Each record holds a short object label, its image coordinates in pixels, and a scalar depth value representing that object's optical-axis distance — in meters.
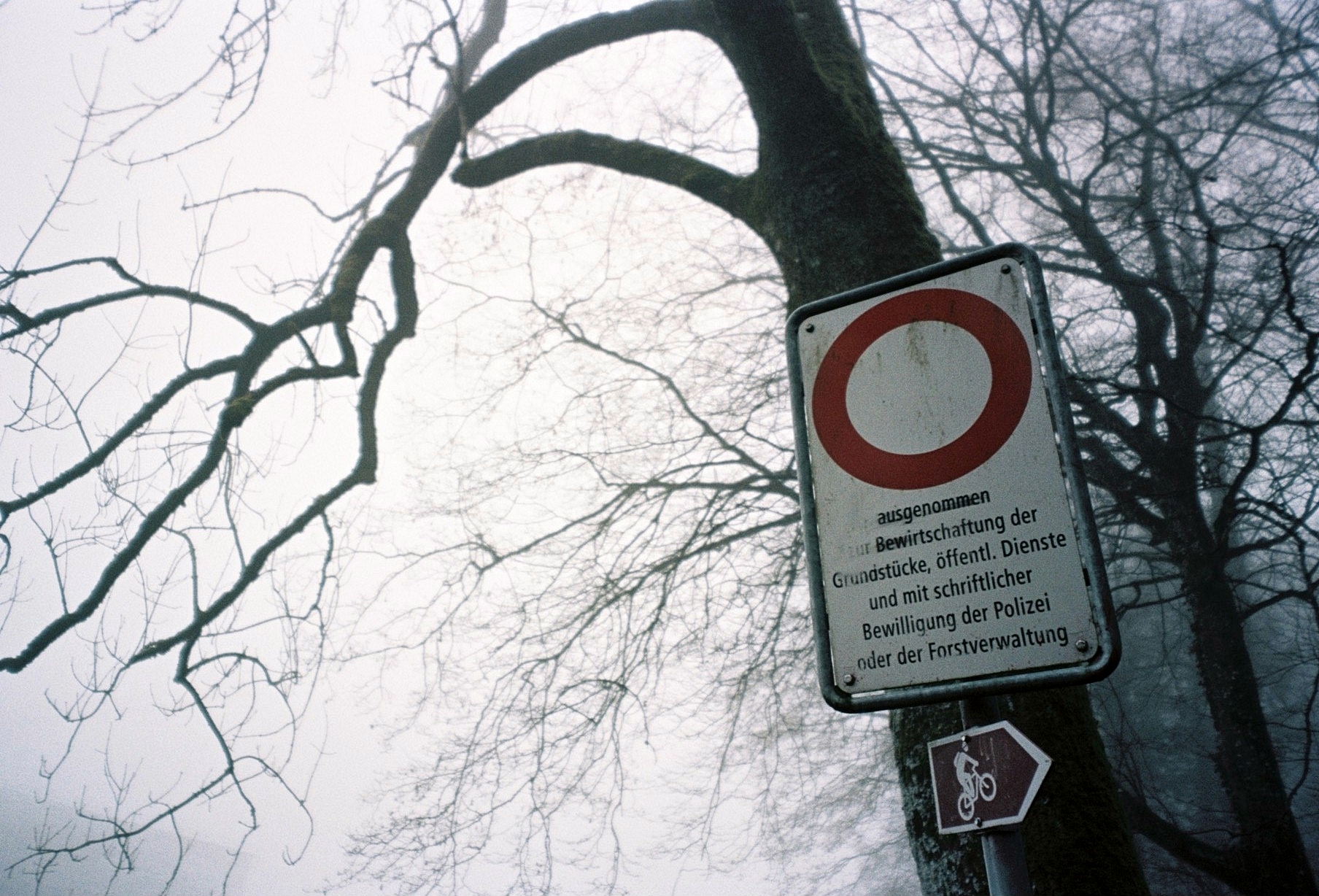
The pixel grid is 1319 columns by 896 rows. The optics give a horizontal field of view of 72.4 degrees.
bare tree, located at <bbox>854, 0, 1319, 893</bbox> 5.63
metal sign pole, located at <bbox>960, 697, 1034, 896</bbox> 1.02
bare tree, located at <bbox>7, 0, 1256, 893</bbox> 2.91
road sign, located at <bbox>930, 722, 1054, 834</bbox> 1.01
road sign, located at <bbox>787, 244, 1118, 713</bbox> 1.10
